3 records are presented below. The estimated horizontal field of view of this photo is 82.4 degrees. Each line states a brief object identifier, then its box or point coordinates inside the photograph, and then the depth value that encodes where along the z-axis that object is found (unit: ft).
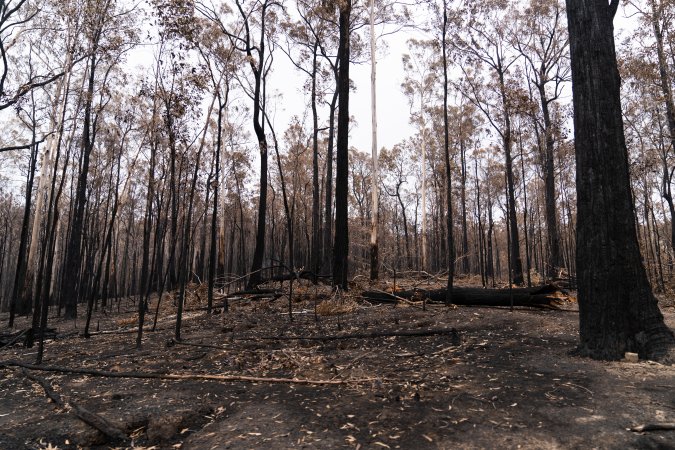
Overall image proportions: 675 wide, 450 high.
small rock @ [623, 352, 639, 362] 12.71
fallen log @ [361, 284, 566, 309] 25.23
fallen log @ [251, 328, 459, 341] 17.06
